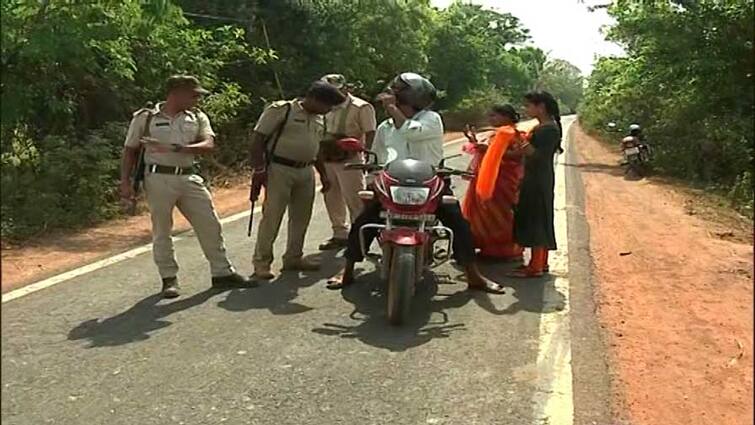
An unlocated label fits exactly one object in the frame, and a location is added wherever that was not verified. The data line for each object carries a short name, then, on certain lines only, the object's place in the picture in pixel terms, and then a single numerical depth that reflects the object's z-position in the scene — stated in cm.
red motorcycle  558
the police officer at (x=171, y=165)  605
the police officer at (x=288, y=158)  664
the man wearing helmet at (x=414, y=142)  638
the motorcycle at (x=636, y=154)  1897
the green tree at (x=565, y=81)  12732
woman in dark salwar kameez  677
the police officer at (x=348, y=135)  786
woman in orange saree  702
